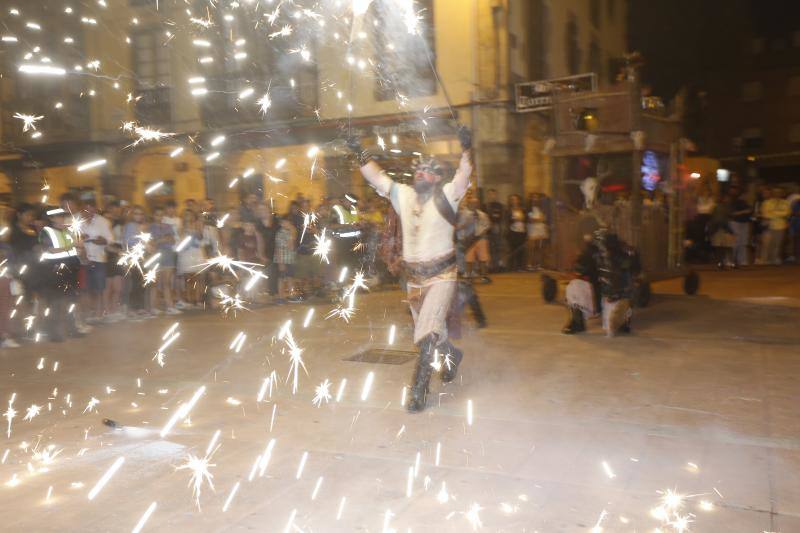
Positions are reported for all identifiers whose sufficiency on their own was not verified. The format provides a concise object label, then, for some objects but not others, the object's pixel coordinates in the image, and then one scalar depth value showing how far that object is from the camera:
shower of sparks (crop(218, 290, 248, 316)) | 11.09
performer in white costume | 5.38
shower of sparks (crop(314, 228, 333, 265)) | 12.07
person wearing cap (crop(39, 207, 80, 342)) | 8.69
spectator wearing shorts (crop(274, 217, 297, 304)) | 11.41
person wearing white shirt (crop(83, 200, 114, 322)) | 9.81
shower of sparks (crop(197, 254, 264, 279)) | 11.30
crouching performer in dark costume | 7.48
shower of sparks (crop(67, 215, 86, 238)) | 9.70
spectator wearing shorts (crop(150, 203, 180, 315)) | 10.77
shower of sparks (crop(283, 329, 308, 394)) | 6.62
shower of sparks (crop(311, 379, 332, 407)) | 5.78
